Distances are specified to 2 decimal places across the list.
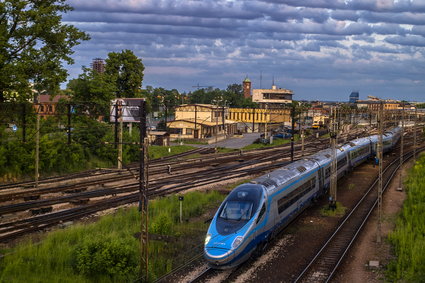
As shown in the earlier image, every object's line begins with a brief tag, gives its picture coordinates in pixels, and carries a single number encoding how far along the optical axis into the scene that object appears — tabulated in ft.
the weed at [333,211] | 92.18
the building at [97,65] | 551.22
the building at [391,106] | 564.39
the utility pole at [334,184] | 93.15
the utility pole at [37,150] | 111.34
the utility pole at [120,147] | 137.88
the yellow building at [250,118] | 356.18
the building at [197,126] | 263.90
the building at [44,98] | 308.73
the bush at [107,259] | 57.00
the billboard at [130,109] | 173.93
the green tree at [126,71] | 211.41
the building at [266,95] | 645.92
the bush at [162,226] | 73.61
